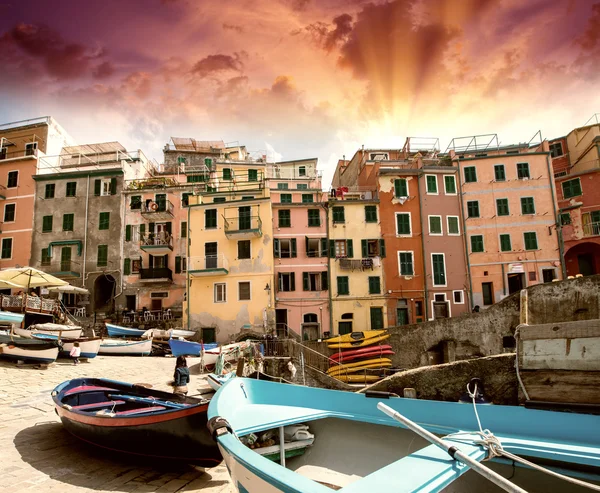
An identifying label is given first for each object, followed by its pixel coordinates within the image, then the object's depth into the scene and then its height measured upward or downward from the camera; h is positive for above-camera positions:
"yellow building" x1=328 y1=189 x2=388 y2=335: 29.11 +3.19
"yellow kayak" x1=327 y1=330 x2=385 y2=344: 21.17 -1.77
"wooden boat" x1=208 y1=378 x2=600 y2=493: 3.30 -1.55
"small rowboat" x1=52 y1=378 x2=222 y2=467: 6.23 -2.06
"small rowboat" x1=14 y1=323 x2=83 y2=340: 17.44 -0.66
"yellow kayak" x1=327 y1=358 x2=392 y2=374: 19.94 -3.17
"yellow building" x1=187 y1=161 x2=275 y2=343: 28.34 +3.41
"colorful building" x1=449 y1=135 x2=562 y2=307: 29.77 +6.41
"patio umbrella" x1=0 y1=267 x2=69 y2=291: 19.98 +2.21
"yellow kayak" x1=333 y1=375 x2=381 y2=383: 19.16 -3.77
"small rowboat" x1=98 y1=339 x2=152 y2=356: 21.67 -1.97
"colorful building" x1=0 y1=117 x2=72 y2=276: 33.97 +13.00
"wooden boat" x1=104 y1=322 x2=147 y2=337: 25.55 -1.19
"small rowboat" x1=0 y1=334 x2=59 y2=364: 14.08 -1.24
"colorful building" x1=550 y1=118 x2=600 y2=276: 31.81 +7.73
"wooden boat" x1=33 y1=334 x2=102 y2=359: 16.47 -1.35
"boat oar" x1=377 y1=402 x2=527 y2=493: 2.66 -1.30
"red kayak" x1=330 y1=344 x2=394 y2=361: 20.41 -2.62
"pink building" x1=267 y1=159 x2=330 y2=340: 29.12 +3.13
